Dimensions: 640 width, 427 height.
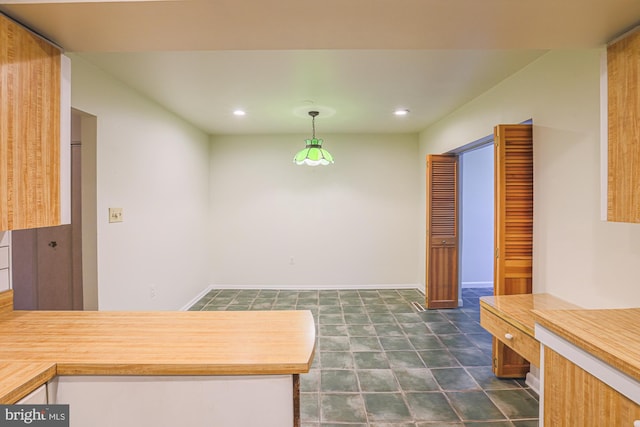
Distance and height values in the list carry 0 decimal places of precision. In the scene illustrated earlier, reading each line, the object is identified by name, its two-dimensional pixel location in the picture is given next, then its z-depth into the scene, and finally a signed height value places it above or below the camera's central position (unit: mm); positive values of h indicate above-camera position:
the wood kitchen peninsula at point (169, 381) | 1103 -594
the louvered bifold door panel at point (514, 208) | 2496 +32
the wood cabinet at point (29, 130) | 1182 +334
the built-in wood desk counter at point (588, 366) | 1048 -575
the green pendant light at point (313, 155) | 3768 +688
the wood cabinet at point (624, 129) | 1323 +358
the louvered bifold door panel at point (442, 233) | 4234 -277
